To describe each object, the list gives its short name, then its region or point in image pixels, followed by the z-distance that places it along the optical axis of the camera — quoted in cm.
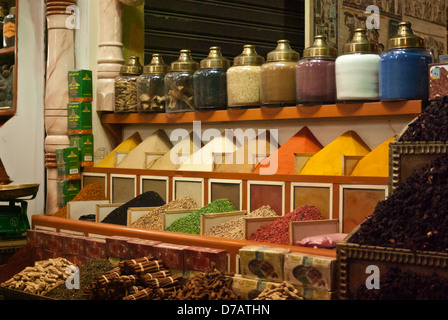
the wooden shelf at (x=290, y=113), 245
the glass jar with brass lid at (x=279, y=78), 280
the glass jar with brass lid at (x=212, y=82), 307
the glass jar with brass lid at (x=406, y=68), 239
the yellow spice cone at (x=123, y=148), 362
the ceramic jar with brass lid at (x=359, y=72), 254
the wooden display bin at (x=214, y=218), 259
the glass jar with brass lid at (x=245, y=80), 294
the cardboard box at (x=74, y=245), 282
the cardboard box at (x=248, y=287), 210
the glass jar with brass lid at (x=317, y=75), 268
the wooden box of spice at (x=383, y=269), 176
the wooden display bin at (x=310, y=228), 229
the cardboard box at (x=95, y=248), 270
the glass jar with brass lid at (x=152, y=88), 342
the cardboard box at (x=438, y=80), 227
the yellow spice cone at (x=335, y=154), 256
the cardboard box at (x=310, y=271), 197
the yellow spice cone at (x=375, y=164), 241
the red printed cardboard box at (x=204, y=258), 228
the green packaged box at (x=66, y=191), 363
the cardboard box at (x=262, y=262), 209
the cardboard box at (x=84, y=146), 366
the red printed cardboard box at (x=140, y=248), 249
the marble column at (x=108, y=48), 371
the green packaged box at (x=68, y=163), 361
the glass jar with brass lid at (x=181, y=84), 325
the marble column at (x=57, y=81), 373
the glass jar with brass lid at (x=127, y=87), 358
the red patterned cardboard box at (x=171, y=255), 237
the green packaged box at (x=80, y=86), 366
